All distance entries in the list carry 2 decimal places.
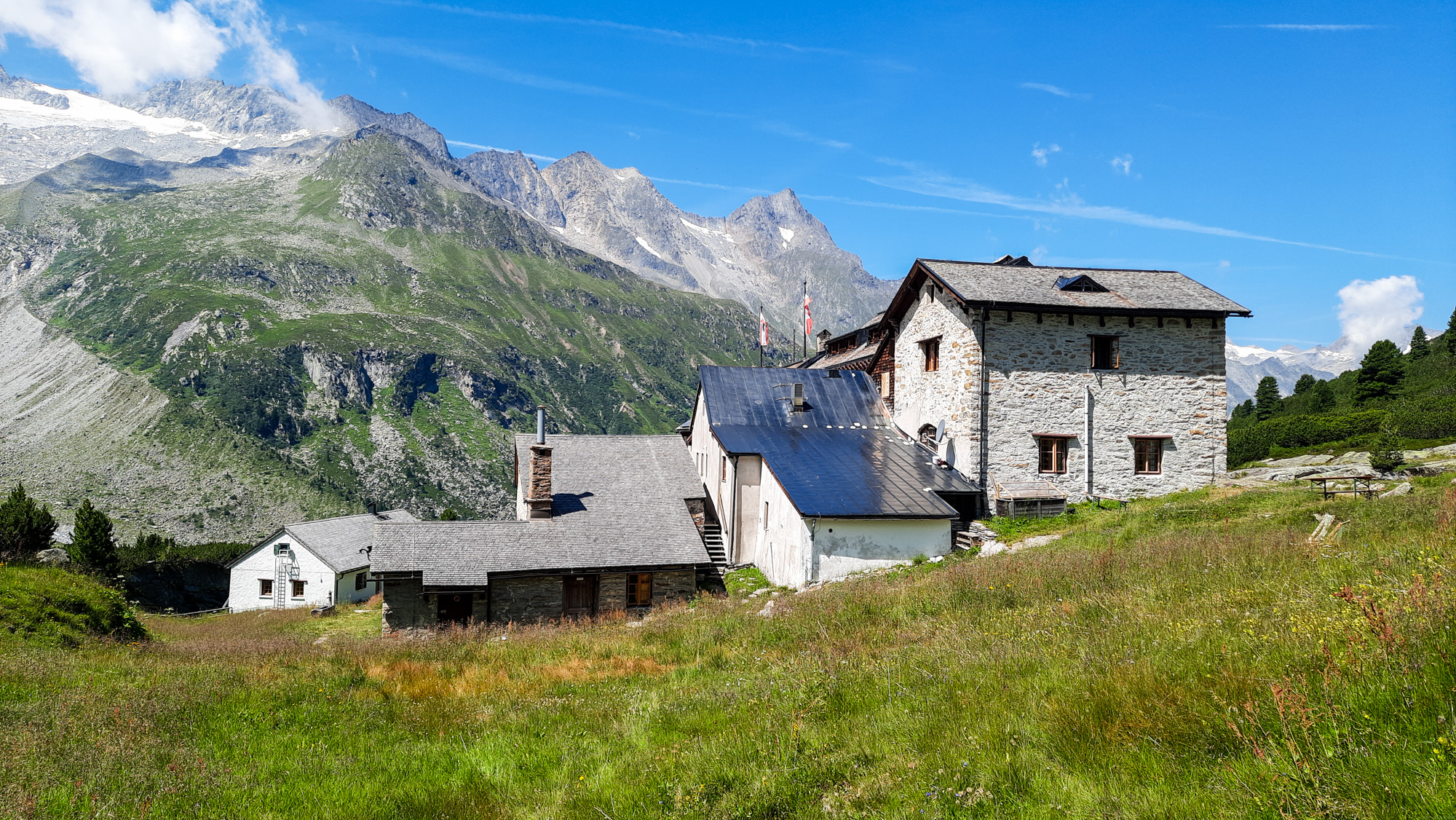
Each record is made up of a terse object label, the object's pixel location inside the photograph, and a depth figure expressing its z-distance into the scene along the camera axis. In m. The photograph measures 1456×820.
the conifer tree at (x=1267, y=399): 77.29
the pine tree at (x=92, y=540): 48.50
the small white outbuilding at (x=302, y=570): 57.25
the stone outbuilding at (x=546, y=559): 24.67
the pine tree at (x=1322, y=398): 67.12
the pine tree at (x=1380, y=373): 57.12
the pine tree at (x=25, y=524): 33.78
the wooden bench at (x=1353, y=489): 19.83
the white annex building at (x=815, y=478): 23.56
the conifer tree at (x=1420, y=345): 69.94
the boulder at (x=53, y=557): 29.16
